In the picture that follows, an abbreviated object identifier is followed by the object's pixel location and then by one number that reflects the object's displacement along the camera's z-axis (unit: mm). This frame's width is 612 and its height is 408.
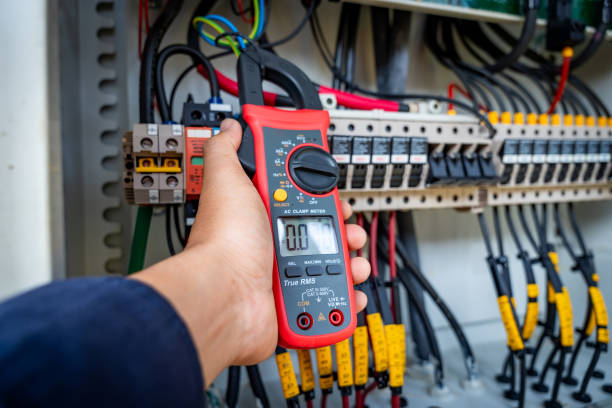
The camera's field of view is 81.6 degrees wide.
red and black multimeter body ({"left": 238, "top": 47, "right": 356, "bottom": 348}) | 466
